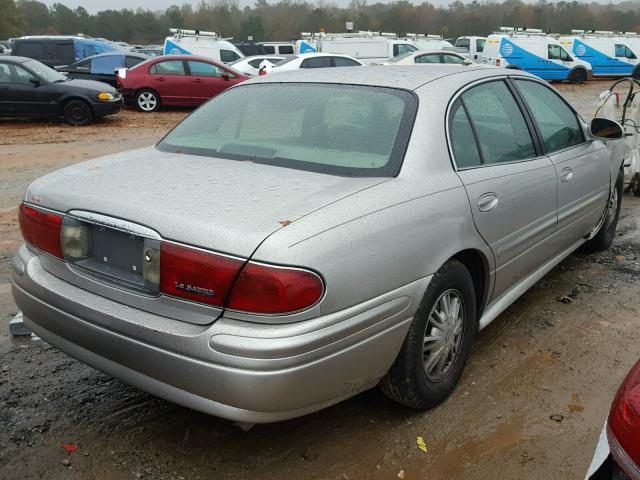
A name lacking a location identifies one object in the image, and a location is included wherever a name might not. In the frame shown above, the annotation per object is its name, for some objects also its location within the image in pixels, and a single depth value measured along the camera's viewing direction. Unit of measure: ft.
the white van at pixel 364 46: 79.00
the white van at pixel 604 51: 91.61
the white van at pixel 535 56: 83.76
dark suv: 66.23
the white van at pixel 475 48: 93.61
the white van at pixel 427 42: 85.97
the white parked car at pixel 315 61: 55.01
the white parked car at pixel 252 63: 61.52
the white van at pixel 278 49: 94.38
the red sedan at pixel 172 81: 50.85
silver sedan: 7.00
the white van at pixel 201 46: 71.15
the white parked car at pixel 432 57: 60.18
